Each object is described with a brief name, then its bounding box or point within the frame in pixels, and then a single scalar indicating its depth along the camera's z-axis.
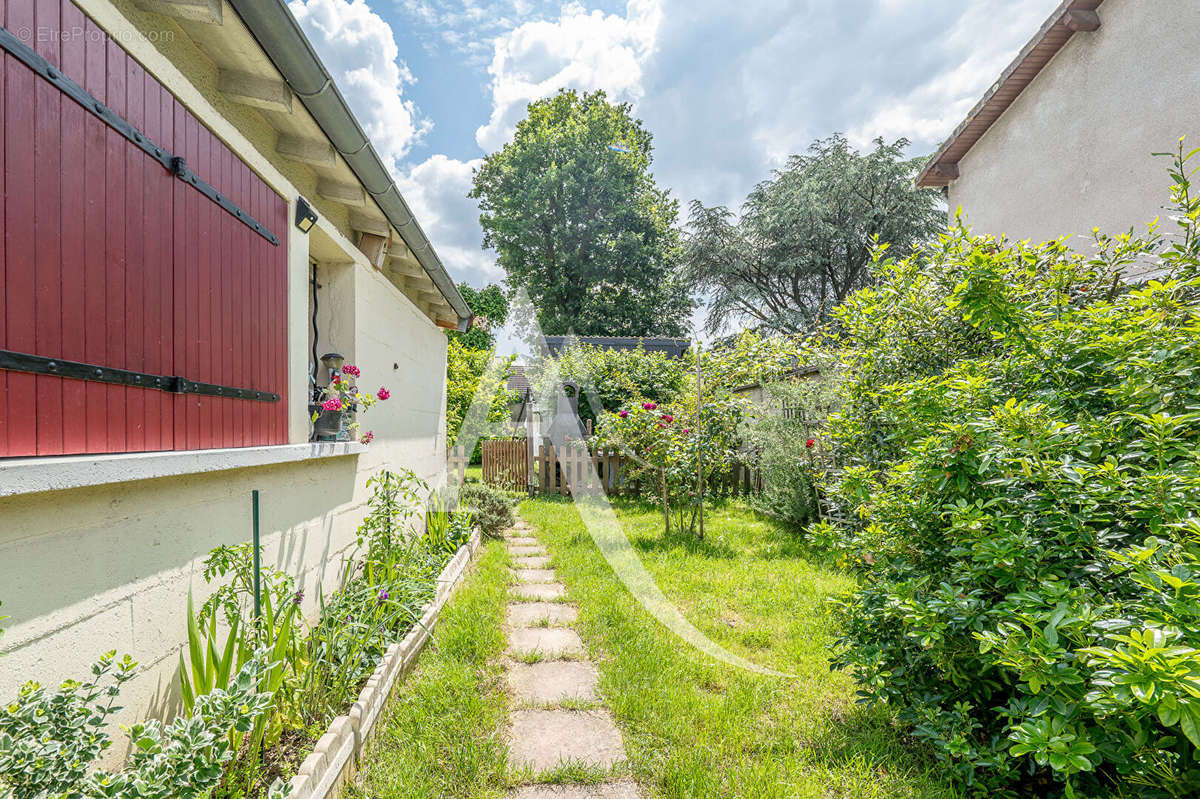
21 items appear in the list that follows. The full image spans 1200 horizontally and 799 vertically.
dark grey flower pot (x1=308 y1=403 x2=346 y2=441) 2.95
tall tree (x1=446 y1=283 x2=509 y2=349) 26.14
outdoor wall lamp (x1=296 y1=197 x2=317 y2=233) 2.70
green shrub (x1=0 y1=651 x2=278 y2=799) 1.01
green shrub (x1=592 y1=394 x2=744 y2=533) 5.55
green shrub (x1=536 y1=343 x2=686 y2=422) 10.53
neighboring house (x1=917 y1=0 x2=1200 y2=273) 3.99
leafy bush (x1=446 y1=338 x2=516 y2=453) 12.13
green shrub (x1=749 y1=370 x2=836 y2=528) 5.35
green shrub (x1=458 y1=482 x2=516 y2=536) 5.71
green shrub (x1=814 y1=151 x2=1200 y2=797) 1.20
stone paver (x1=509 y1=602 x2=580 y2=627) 3.40
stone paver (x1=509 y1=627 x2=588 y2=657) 2.97
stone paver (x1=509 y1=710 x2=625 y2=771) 2.03
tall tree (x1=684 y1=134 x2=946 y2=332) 17.53
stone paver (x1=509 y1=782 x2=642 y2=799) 1.85
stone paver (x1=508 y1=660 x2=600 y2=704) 2.49
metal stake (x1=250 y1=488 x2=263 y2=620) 1.98
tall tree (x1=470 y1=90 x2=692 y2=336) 22.61
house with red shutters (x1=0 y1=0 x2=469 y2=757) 1.21
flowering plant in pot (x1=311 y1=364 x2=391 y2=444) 2.95
